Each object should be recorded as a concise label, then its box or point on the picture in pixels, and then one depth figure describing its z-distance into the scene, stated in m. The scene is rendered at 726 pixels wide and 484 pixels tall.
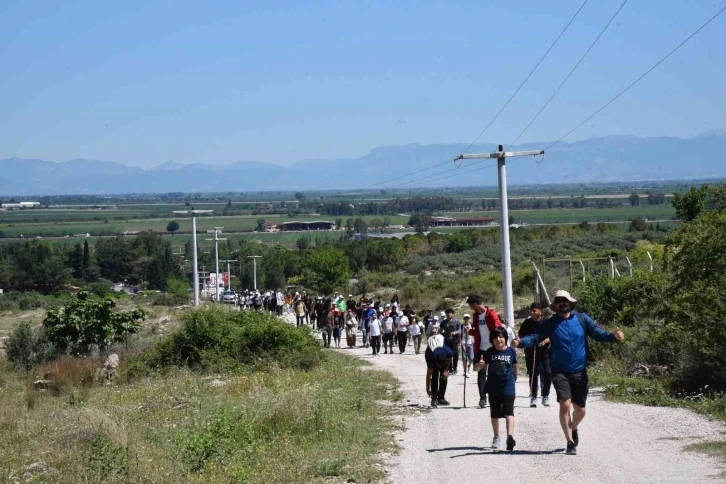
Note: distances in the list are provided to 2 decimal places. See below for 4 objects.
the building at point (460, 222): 172.18
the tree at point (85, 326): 30.36
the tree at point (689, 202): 47.38
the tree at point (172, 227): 193.38
